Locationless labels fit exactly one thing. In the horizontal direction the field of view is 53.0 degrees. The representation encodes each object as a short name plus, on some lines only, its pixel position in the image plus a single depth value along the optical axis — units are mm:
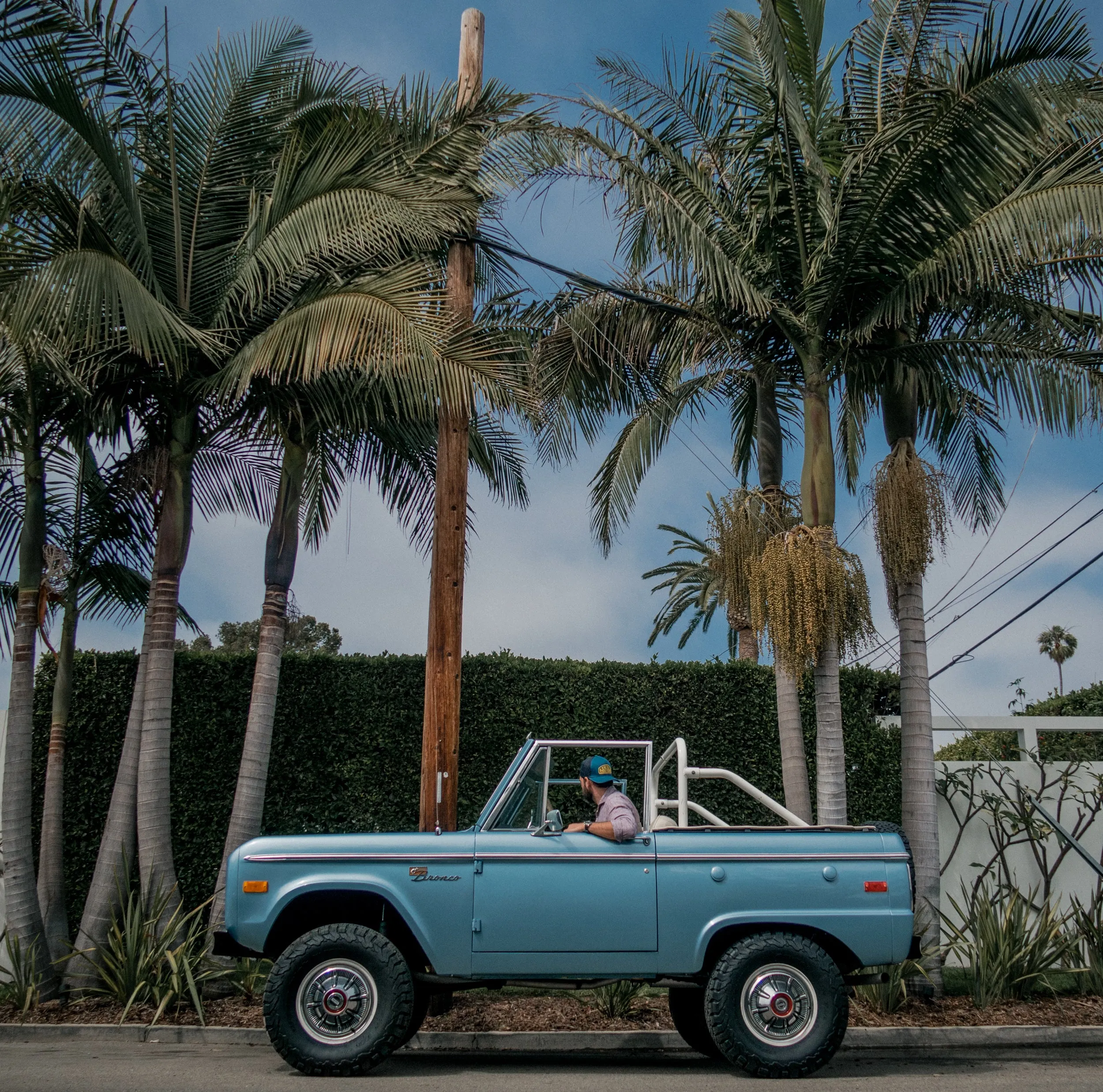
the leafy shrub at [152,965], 8602
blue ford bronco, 6461
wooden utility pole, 8586
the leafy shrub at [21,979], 8875
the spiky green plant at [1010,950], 8938
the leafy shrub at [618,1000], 8336
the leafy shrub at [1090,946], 9297
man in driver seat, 6707
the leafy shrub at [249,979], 9000
